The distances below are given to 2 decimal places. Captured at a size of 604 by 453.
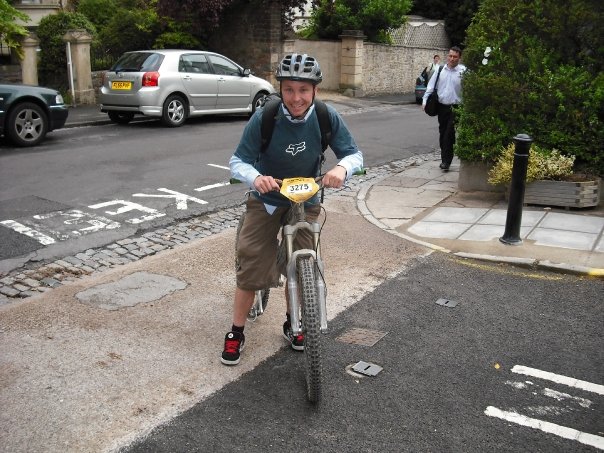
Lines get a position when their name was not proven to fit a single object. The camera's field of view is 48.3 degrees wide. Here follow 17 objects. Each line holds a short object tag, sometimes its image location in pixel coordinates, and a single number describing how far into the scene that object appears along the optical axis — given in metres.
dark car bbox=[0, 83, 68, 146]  11.59
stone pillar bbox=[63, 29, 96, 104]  17.56
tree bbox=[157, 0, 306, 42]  20.17
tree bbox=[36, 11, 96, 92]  18.45
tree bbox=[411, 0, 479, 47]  35.19
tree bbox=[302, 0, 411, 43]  26.67
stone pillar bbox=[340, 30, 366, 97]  25.66
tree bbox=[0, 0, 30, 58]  9.53
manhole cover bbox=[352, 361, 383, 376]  4.27
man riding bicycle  3.90
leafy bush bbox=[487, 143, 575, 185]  8.13
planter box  8.02
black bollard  6.76
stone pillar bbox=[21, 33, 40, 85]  17.06
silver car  14.72
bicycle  3.72
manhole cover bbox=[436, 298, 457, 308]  5.47
